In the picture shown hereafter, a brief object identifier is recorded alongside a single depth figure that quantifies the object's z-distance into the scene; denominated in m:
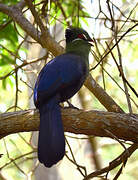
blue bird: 5.25
